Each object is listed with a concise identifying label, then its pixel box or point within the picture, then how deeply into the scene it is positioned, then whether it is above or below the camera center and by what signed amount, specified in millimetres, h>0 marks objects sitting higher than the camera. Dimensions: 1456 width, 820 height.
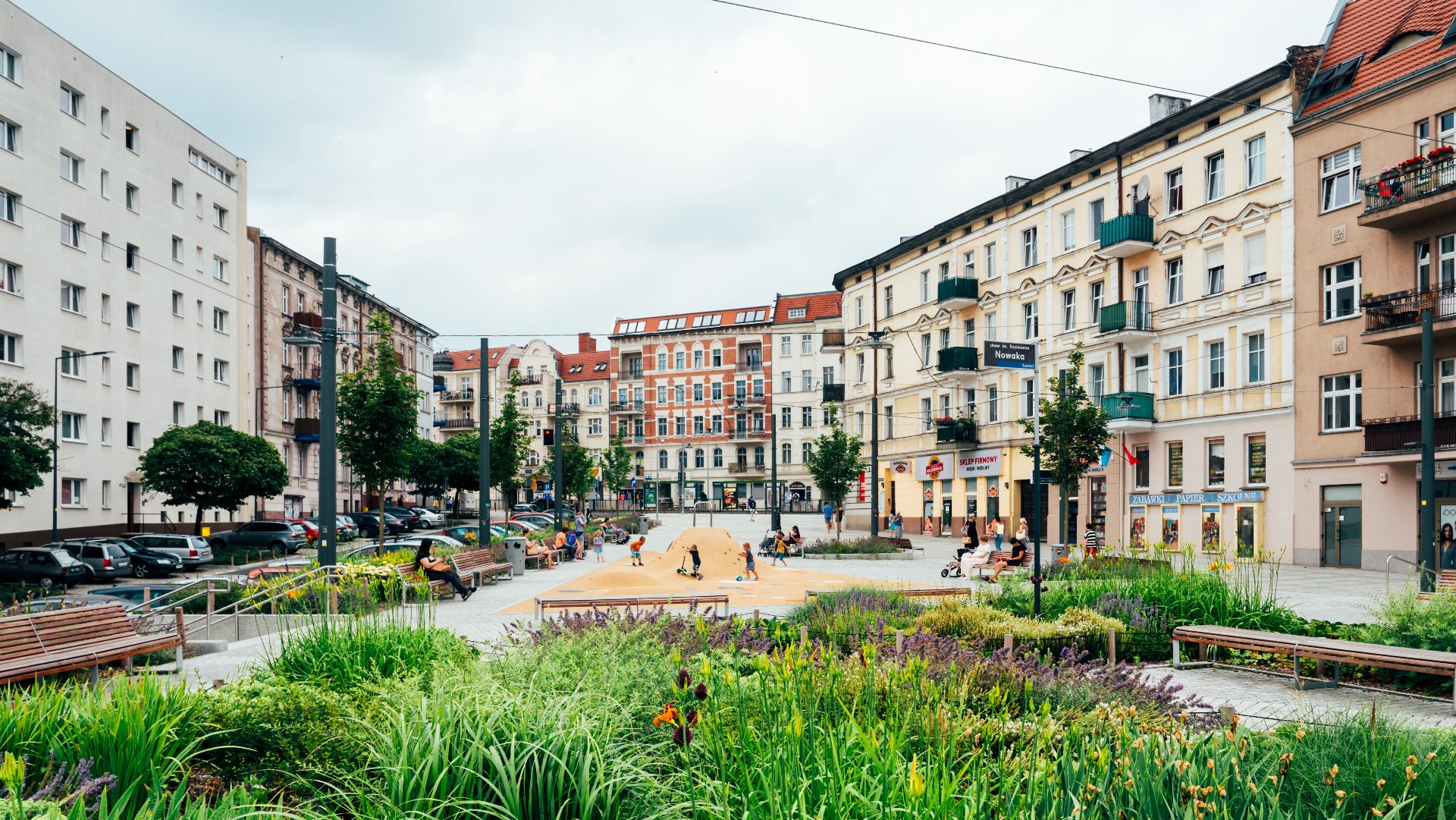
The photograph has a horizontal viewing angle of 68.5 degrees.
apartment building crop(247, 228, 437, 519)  58844 +4195
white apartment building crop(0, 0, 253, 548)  38906 +6883
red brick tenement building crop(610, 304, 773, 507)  94812 +3287
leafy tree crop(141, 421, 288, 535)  40219 -1252
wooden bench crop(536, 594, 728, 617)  13248 -2263
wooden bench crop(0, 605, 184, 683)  9461 -2018
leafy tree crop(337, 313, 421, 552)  25344 +482
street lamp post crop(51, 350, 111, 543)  34575 -275
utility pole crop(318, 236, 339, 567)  17344 +105
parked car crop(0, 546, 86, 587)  29094 -3605
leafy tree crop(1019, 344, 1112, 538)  32312 +142
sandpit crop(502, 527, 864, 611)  21469 -3400
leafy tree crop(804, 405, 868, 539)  46875 -1164
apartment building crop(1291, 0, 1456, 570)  26500 +4497
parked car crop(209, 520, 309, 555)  41125 -3981
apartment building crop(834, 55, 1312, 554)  31875 +4126
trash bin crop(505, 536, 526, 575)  28188 -3156
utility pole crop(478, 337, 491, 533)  26266 -238
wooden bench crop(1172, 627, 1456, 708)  9609 -2039
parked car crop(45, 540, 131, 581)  31188 -3655
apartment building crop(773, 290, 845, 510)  88250 +5117
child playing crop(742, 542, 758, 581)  26719 -3358
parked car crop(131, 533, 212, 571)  34028 -3586
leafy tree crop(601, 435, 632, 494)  87438 -2555
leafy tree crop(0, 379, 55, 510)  29438 -148
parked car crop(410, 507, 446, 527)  60344 -4931
